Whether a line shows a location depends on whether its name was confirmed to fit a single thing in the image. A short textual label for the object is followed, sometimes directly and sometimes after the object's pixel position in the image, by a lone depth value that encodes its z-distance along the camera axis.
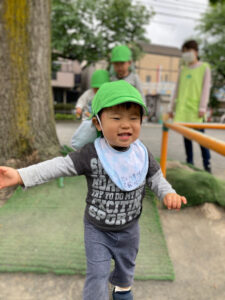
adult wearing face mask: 2.98
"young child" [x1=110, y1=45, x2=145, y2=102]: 2.49
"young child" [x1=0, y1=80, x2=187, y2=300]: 1.04
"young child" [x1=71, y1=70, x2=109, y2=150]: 1.32
